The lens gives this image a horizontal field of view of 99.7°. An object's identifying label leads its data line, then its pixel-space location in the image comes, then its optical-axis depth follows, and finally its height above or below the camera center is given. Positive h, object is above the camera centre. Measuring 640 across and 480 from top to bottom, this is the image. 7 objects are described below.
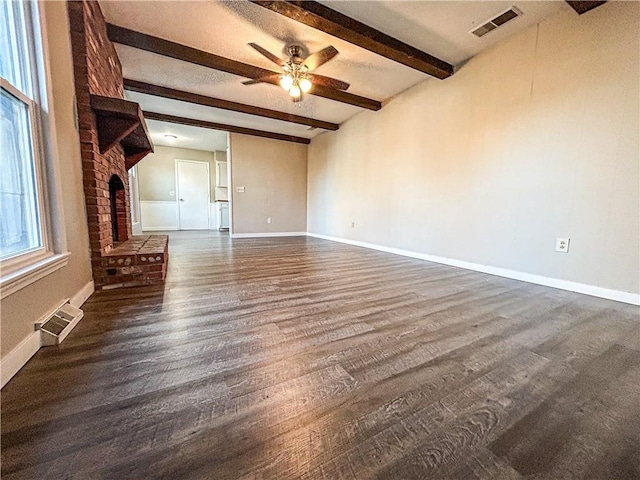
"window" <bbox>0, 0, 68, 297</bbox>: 1.30 +0.28
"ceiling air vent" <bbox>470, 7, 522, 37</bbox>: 2.57 +1.88
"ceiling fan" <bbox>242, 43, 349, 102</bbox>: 2.98 +1.66
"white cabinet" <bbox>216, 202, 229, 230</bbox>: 8.58 -0.32
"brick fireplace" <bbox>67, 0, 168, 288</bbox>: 2.09 +0.56
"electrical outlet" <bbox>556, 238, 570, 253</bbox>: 2.62 -0.33
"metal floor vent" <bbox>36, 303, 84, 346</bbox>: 1.39 -0.68
